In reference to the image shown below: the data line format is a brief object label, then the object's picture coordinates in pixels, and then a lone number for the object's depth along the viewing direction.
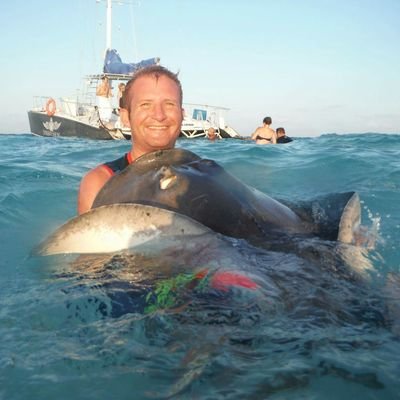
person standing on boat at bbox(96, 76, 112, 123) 26.98
